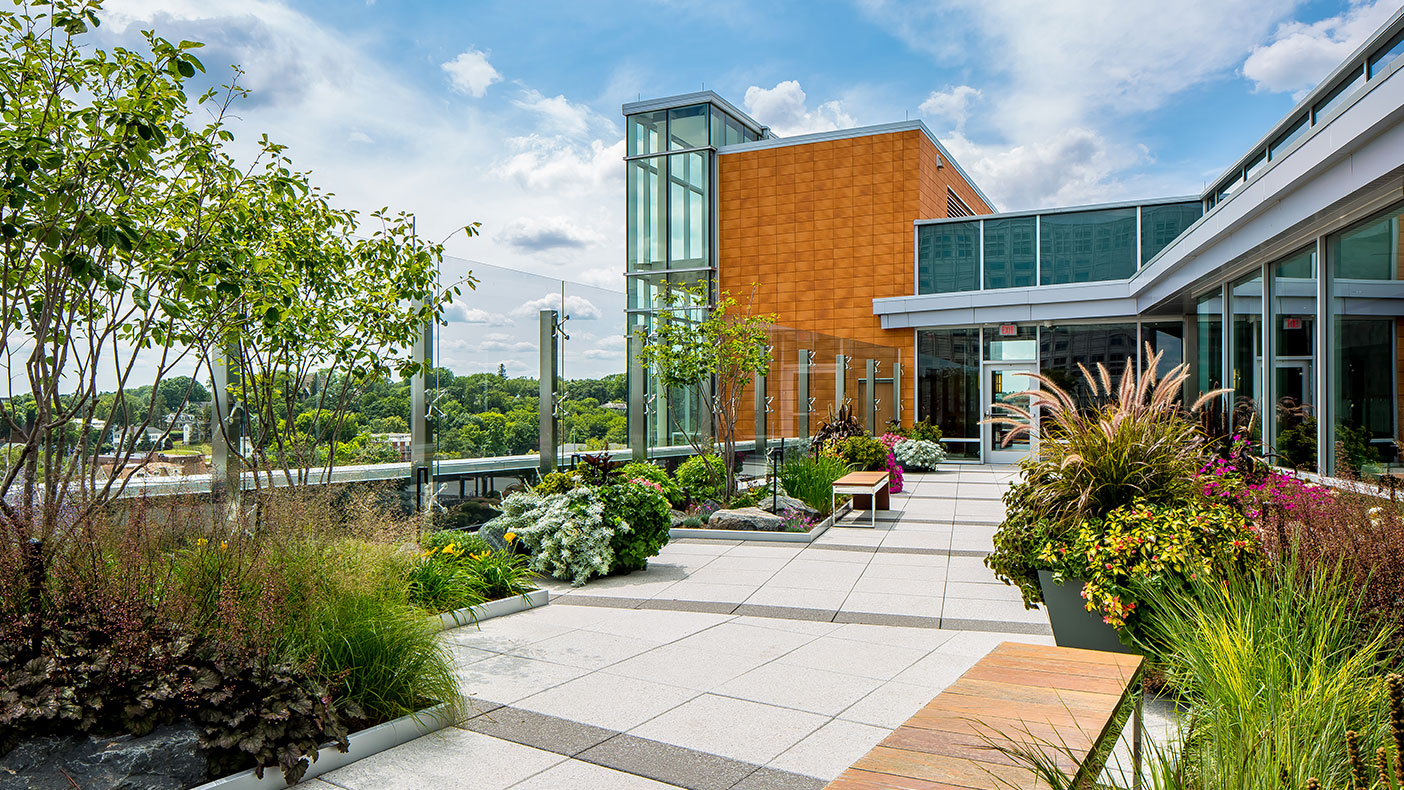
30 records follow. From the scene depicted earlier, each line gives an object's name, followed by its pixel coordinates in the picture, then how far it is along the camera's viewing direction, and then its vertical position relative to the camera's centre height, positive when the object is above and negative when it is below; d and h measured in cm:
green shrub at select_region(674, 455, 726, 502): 1221 -111
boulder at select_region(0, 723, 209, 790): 297 -125
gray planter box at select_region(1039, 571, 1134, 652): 485 -125
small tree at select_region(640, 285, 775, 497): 1191 +65
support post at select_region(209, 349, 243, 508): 735 -32
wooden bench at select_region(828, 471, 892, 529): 1079 -110
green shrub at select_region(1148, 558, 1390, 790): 238 -96
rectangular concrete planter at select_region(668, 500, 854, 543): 984 -154
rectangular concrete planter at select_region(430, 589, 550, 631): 573 -145
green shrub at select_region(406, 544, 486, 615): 571 -124
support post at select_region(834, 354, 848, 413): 1795 +48
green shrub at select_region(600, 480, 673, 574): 769 -108
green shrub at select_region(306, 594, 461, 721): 379 -114
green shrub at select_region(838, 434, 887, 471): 1453 -92
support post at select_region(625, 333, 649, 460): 1252 -2
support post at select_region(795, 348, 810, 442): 1630 +7
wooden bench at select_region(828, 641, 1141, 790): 236 -102
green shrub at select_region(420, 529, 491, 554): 681 -110
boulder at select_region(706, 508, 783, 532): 1019 -141
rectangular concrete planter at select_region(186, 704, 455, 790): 327 -143
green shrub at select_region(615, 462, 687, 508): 1093 -102
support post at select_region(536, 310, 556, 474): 1038 +9
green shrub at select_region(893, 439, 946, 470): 1900 -121
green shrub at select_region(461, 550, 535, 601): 638 -129
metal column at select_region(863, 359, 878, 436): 2005 +7
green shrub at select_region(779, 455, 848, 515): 1168 -108
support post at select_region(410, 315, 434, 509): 888 -23
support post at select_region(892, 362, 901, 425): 2172 +17
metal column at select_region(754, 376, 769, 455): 1494 -23
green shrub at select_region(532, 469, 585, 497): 865 -83
